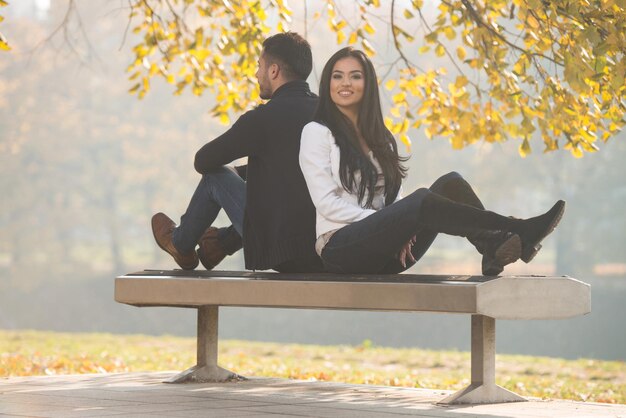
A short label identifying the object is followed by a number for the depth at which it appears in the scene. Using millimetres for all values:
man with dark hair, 10828
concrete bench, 9133
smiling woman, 9523
